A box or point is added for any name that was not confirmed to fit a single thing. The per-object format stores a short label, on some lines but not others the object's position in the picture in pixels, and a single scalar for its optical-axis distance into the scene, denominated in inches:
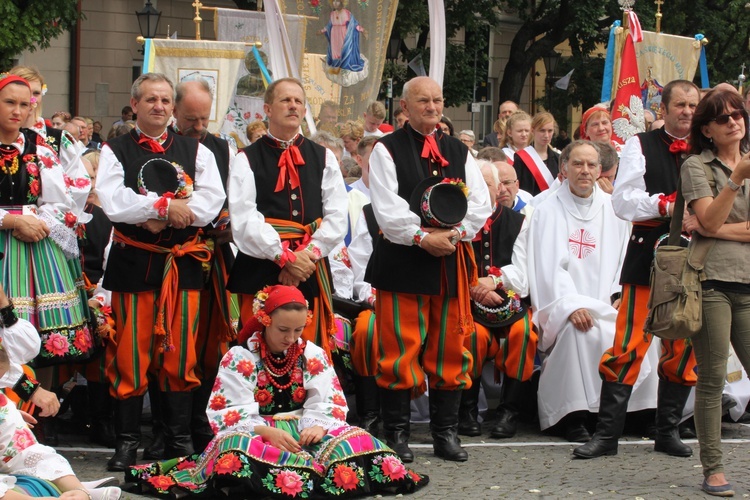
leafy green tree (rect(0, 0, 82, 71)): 740.0
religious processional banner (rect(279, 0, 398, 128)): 532.4
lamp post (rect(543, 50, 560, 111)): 1074.1
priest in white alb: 308.2
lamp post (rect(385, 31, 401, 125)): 837.8
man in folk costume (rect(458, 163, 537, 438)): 310.7
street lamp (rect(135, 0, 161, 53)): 823.7
